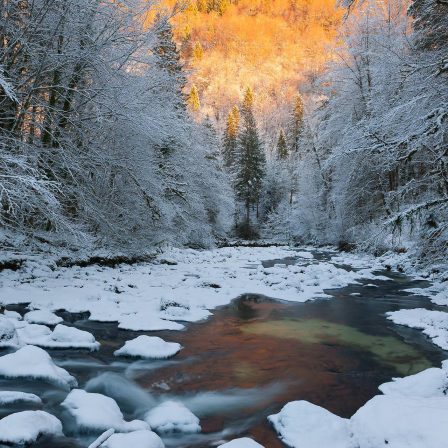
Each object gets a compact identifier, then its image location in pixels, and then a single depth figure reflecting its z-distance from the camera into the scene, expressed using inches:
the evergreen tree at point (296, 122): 2442.2
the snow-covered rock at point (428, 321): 289.1
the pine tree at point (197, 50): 4032.0
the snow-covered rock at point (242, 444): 138.3
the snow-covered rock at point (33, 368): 189.6
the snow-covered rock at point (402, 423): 127.6
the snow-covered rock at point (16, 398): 165.9
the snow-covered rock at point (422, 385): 186.4
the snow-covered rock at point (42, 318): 280.2
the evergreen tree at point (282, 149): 2257.6
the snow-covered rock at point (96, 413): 153.9
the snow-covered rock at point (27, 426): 138.6
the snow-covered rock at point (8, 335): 225.9
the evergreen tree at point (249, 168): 1823.3
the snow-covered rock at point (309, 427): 149.6
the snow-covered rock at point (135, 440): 133.0
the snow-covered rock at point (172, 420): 161.0
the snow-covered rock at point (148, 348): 239.8
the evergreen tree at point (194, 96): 2151.0
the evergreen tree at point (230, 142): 2069.4
